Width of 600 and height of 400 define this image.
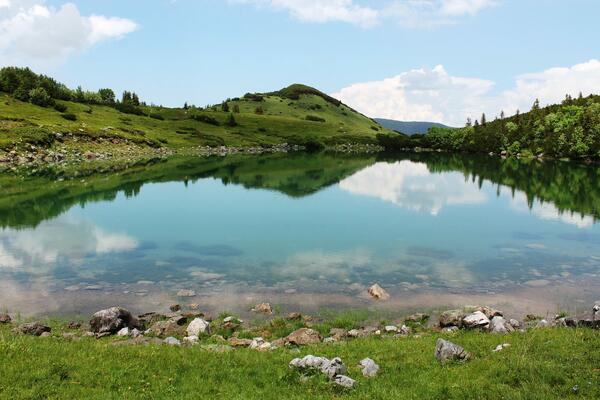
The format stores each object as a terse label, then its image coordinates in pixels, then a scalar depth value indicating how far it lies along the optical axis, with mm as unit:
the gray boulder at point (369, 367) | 19203
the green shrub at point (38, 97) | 191250
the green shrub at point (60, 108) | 194750
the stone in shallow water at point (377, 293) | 34125
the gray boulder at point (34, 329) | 25062
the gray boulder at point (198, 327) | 25766
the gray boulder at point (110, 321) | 25766
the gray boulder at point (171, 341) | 23295
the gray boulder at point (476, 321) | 26125
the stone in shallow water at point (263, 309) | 30650
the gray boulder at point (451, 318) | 27619
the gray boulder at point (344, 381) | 17766
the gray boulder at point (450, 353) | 20134
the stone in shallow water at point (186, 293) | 34088
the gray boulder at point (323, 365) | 18562
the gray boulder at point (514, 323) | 27311
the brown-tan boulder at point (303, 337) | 24703
